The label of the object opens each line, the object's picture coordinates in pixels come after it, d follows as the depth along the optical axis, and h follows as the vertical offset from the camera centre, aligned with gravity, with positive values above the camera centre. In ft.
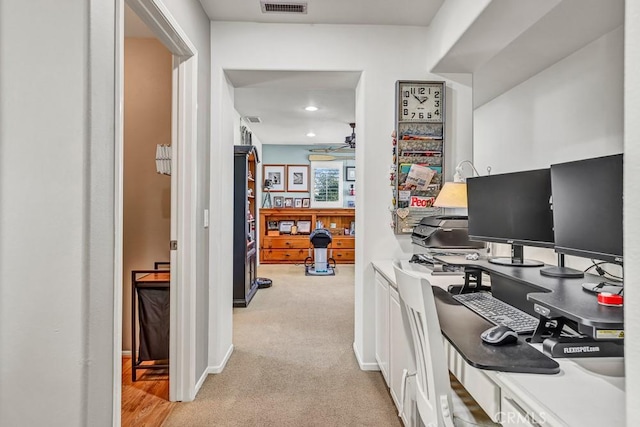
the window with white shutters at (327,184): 27.04 +2.07
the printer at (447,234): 8.06 -0.42
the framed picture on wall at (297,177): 26.86 +2.53
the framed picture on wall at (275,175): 26.68 +2.61
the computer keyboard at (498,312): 4.36 -1.24
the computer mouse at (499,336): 3.72 -1.19
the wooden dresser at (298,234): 25.79 -1.42
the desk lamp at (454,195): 8.05 +0.41
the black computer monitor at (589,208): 3.92 +0.08
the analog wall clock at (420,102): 9.24 +2.70
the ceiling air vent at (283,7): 8.41 +4.60
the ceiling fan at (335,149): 25.75 +4.39
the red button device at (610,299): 3.59 -0.79
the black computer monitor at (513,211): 5.57 +0.06
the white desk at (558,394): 2.57 -1.33
